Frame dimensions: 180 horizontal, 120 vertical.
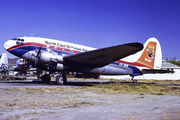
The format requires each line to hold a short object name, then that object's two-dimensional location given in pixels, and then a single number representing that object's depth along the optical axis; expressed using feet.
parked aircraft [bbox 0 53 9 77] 92.53
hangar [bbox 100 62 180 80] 115.34
